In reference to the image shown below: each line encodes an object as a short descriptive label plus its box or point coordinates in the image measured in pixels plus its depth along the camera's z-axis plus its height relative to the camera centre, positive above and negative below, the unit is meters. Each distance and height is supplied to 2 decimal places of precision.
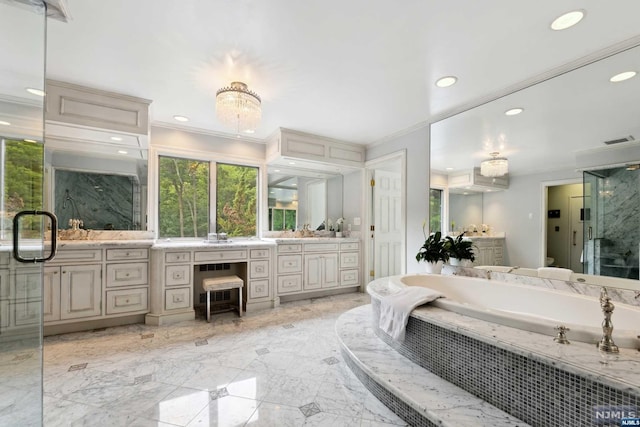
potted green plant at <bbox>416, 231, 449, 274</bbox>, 2.85 -0.39
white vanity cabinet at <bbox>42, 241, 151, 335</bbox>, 2.52 -0.70
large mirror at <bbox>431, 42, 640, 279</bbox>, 1.87 +0.47
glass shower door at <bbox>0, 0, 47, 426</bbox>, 1.48 +0.11
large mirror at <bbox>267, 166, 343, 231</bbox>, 4.26 +0.35
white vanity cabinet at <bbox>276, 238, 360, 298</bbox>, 3.70 -0.70
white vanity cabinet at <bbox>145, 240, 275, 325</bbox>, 2.90 -0.68
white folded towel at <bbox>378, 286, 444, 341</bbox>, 1.77 -0.62
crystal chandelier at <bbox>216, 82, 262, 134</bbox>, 2.31 +1.00
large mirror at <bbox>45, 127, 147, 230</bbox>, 2.86 +0.45
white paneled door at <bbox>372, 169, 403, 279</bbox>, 4.36 -0.08
